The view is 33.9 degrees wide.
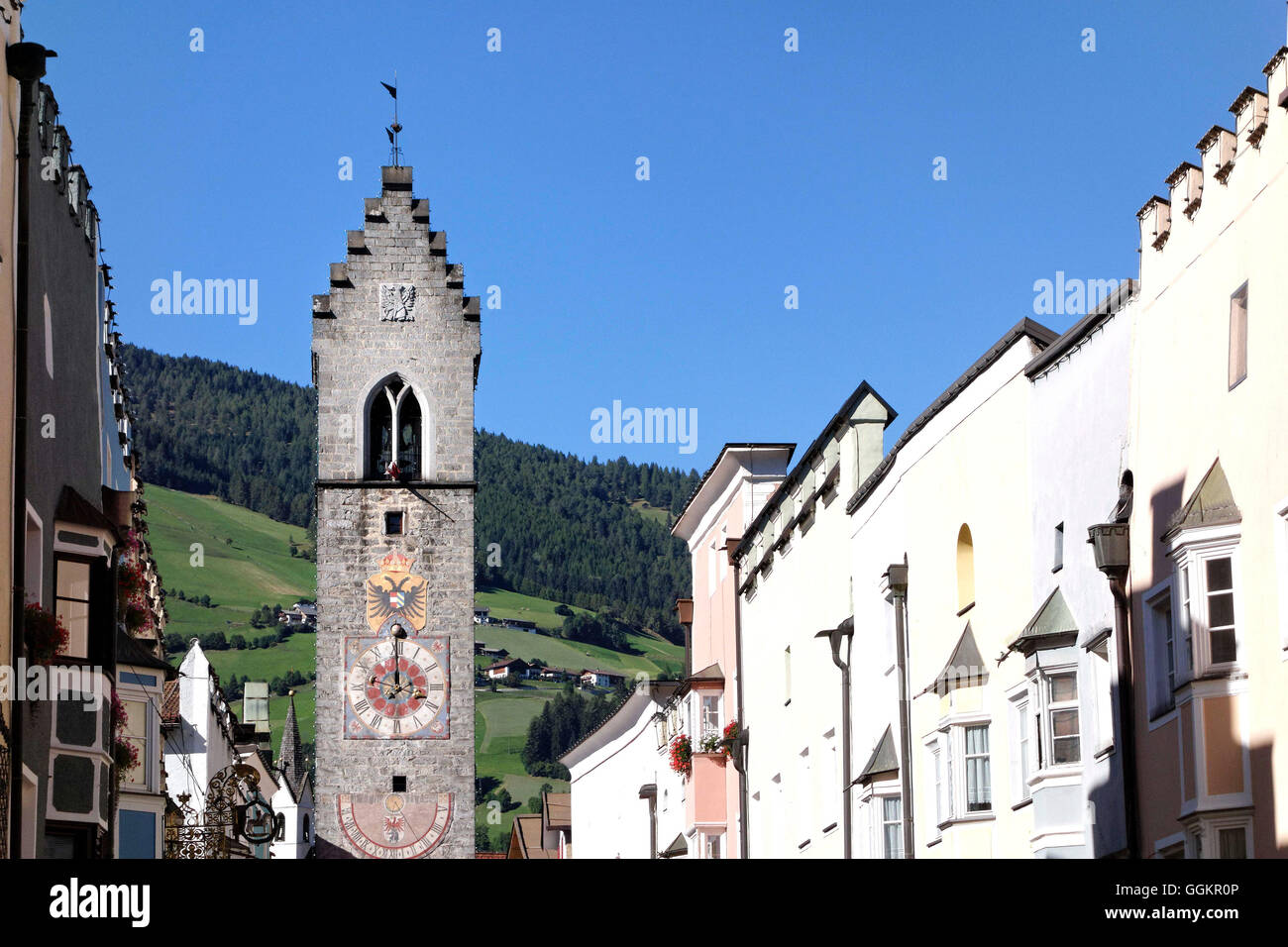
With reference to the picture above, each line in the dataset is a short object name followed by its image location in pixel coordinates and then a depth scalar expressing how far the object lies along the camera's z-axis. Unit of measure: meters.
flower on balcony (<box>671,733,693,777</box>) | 47.09
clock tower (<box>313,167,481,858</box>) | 60.75
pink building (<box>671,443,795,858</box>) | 46.47
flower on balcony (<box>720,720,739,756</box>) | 44.78
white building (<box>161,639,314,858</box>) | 64.88
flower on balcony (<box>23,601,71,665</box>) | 24.44
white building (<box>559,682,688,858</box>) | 54.22
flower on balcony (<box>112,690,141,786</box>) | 29.08
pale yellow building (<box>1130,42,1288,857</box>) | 19.19
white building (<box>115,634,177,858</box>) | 36.91
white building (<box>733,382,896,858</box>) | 35.22
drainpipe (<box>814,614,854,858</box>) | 34.06
